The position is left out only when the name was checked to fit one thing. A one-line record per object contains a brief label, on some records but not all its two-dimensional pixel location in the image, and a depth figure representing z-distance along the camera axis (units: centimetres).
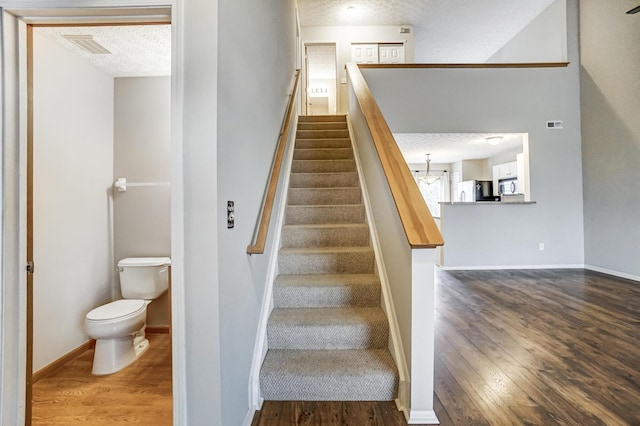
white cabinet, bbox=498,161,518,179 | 643
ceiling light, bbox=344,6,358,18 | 552
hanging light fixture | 824
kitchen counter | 476
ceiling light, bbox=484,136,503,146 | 489
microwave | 641
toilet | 197
